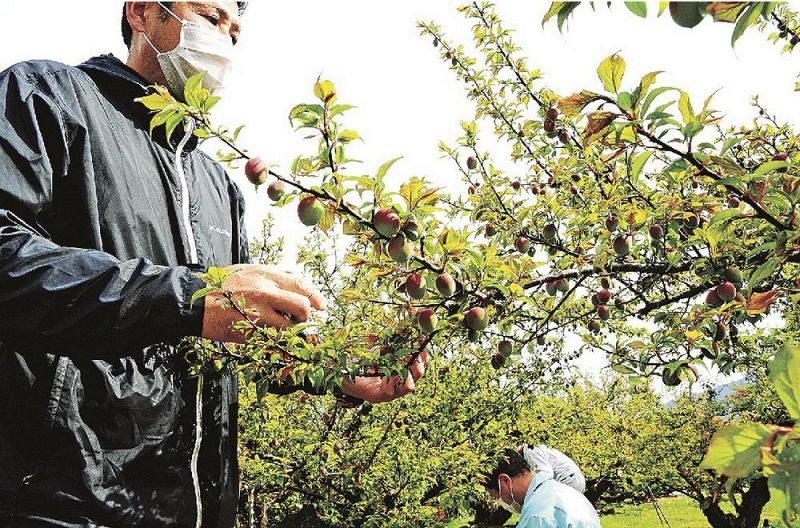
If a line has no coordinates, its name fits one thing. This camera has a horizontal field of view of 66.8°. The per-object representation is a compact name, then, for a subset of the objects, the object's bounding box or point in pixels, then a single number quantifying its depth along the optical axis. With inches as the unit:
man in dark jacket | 40.2
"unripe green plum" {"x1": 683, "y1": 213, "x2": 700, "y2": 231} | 77.4
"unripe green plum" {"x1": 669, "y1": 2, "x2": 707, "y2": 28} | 25.2
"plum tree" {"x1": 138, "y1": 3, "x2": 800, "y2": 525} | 50.6
